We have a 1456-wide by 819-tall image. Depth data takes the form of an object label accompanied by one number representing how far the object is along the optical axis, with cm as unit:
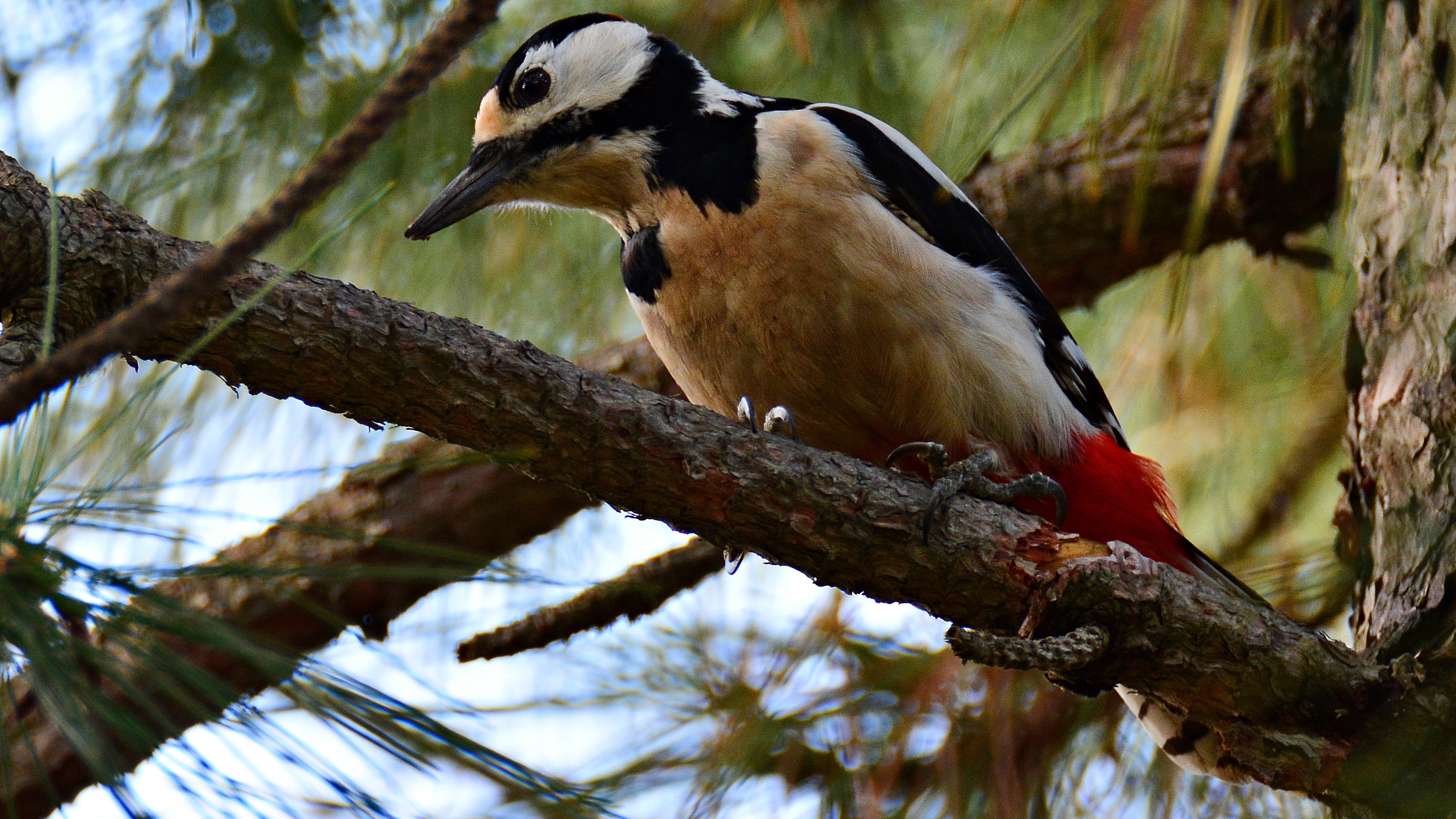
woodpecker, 459
